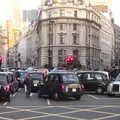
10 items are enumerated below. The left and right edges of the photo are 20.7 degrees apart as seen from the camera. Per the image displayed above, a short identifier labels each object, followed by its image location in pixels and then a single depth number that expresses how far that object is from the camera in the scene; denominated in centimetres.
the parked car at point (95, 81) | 2219
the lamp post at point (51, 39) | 8692
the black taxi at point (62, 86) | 1789
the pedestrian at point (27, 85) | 1981
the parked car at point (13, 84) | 2159
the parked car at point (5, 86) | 1672
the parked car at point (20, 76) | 2773
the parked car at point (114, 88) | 2006
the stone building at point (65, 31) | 8768
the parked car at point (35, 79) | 2334
